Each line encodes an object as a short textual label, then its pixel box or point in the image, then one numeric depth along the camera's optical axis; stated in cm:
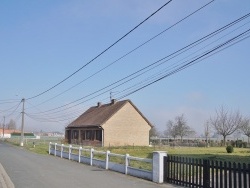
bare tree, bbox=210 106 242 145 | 6821
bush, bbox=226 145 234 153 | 3354
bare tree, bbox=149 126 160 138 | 8605
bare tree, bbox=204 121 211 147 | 7573
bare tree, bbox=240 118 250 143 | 7253
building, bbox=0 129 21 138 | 13563
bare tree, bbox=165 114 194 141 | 8375
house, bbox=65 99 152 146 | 4506
